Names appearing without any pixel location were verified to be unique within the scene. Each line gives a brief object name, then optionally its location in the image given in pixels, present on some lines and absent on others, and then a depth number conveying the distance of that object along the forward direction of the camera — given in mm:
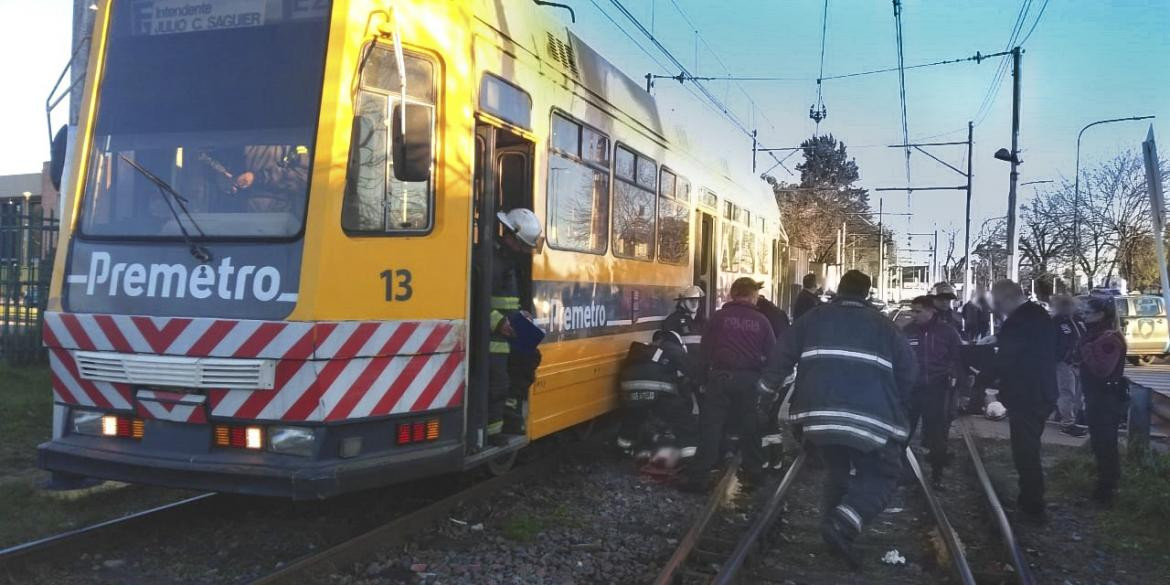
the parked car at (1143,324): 23125
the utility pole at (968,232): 28844
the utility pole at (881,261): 41469
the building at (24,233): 11414
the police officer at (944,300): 8258
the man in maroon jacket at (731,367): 7609
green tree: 55312
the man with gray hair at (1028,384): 6781
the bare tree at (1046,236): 42250
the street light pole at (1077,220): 35716
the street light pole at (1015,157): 20391
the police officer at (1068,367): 10367
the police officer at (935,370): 8070
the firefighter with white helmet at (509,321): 6016
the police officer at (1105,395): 7234
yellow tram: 4938
